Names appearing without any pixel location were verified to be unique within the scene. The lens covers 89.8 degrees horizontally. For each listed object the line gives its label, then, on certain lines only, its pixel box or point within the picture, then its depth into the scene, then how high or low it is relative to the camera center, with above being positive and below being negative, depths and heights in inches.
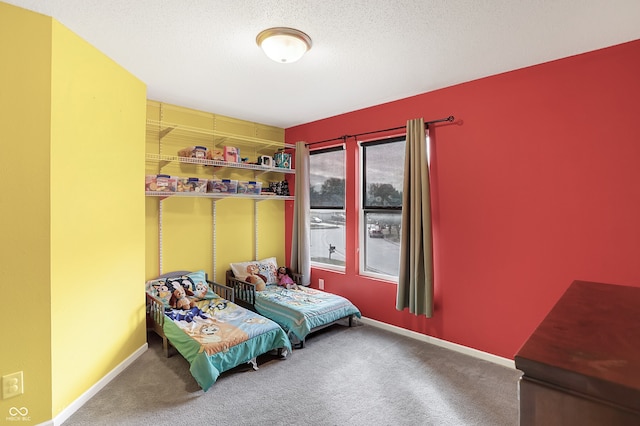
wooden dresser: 15.5 -8.4
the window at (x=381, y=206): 144.8 +3.9
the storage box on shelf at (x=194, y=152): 141.3 +28.1
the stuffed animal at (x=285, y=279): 164.5 -33.9
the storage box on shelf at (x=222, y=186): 147.2 +13.3
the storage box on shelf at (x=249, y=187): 157.9 +13.8
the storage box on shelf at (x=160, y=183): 128.1 +12.9
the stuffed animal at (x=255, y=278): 156.9 -31.5
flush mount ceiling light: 82.7 +45.6
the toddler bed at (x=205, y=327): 99.5 -39.8
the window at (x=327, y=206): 168.2 +4.8
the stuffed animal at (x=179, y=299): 127.0 -33.9
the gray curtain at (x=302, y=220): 171.0 -2.9
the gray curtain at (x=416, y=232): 124.3 -6.8
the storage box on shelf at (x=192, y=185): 137.3 +13.2
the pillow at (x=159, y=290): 127.9 -30.4
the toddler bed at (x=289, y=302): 128.1 -38.6
